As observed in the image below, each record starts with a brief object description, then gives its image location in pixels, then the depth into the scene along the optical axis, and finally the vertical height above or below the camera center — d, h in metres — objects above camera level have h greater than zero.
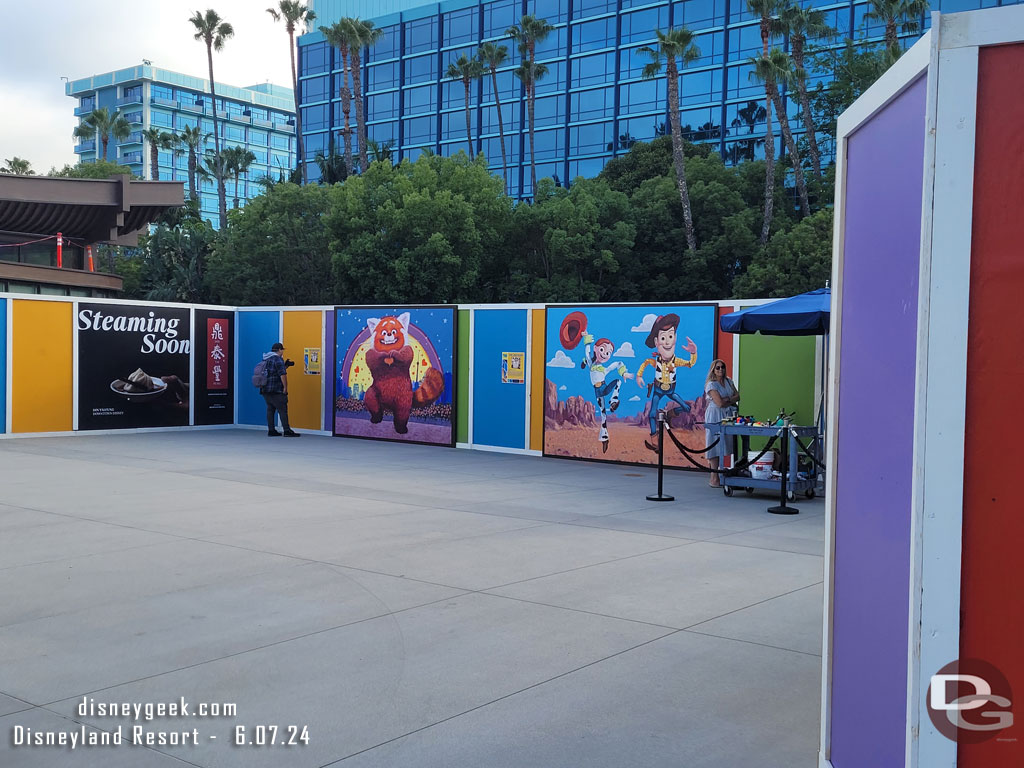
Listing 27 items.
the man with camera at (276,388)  21.09 -1.00
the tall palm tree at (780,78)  38.72 +10.60
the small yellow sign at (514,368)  18.45 -0.44
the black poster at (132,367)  21.08 -0.62
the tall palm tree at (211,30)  66.00 +20.36
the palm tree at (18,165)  69.38 +11.82
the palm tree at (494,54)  59.47 +17.18
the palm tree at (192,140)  69.64 +13.88
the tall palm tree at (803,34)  41.42 +13.29
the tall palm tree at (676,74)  41.34 +11.35
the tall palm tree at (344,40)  52.59 +16.25
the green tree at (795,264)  33.47 +2.91
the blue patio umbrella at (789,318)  12.08 +0.38
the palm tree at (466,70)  60.50 +16.54
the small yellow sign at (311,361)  22.08 -0.45
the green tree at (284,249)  44.19 +4.02
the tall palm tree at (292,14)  63.47 +20.68
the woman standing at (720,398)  13.98 -0.69
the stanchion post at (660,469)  12.34 -1.52
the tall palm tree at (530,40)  55.72 +17.10
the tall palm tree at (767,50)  40.84 +12.21
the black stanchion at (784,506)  11.85 -1.88
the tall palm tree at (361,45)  52.19 +16.01
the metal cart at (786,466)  12.73 -1.49
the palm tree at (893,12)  41.03 +14.05
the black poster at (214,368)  23.16 -0.66
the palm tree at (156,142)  69.09 +13.72
